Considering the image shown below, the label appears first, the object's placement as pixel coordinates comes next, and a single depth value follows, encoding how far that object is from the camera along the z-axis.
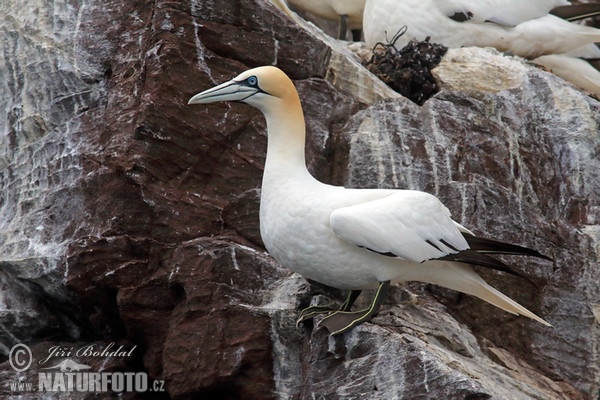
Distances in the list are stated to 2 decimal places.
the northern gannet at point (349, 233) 14.20
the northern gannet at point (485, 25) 21.41
